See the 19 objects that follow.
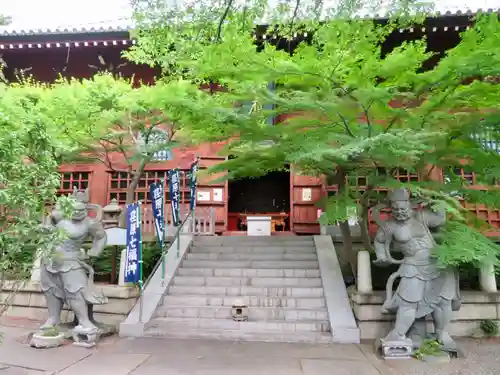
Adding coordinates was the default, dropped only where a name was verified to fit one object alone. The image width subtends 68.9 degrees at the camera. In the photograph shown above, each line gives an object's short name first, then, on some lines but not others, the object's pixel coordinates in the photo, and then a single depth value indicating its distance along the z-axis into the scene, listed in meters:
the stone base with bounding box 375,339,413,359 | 5.71
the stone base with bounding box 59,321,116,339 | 6.50
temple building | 12.23
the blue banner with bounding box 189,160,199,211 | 10.95
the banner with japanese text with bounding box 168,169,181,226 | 9.58
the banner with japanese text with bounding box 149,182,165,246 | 7.86
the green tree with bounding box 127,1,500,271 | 5.59
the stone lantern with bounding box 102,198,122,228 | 9.61
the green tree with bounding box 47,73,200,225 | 9.00
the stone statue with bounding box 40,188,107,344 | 6.36
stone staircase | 6.87
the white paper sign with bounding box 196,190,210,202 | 13.26
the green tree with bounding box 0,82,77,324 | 3.91
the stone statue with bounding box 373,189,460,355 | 5.86
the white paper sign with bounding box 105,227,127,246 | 7.73
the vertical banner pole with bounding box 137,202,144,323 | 6.94
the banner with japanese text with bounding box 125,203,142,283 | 6.95
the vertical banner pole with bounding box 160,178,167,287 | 8.00
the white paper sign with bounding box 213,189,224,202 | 13.28
